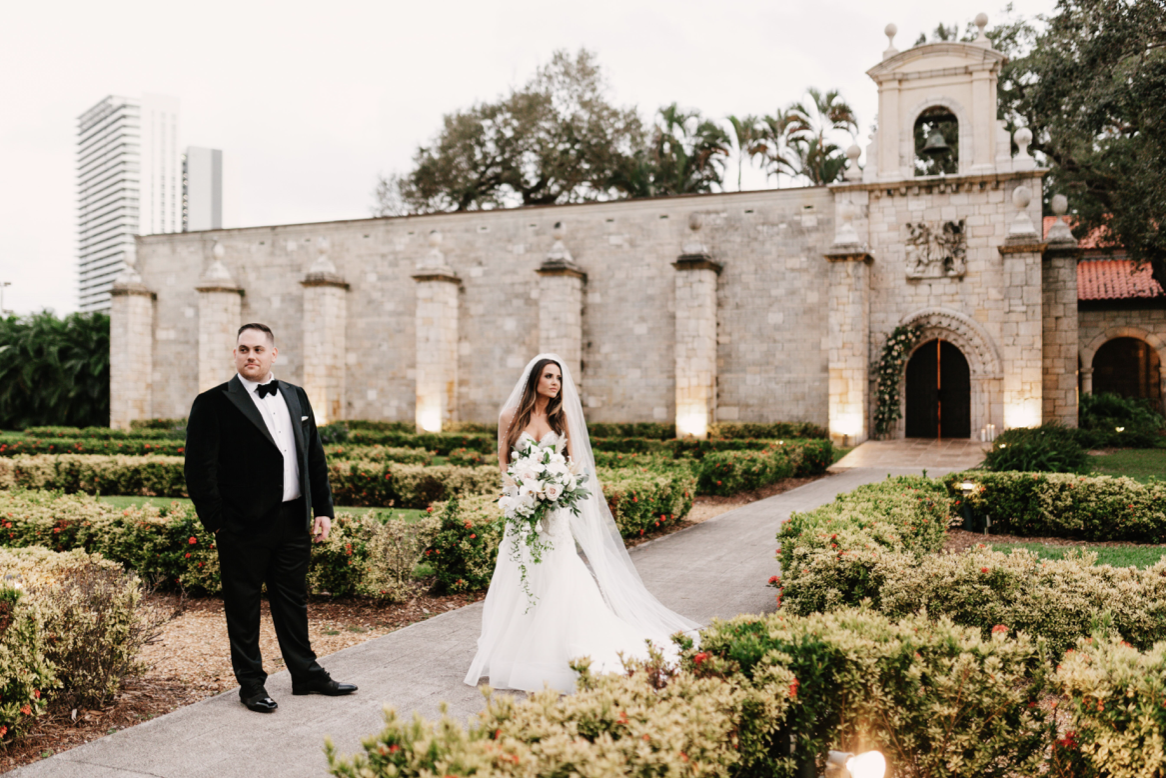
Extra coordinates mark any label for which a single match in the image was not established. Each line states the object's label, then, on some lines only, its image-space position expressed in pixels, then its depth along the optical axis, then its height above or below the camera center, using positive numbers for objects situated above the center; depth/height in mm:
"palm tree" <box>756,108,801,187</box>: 34438 +11805
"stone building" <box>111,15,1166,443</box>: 18797 +2951
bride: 4641 -1200
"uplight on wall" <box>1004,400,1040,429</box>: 17750 -125
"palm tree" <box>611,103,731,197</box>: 33478 +10875
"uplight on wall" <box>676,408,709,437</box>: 20250 -444
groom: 4262 -560
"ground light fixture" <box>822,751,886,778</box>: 2893 -1338
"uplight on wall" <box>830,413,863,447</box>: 18812 -474
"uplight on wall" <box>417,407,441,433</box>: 22469 -462
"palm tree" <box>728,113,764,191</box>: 34656 +12009
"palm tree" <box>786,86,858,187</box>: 33000 +12015
